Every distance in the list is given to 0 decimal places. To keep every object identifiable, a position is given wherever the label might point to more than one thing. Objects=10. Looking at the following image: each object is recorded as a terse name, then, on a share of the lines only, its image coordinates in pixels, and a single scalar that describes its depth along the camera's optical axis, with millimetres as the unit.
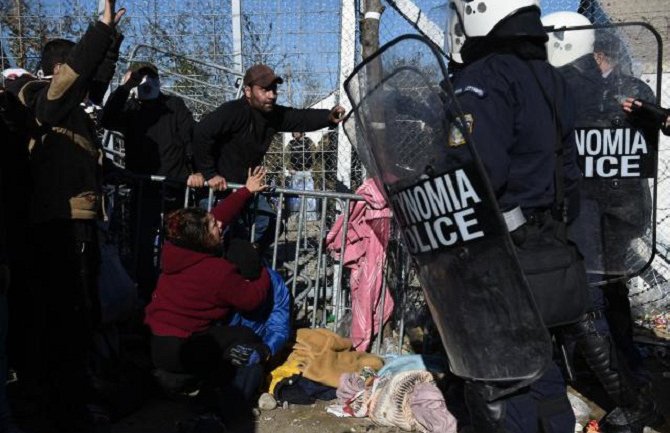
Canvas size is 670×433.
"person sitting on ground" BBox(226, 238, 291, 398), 4352
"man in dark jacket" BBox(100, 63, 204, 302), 5551
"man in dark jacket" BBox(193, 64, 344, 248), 5418
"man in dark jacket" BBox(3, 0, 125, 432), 3680
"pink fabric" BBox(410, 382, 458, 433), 4012
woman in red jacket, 4289
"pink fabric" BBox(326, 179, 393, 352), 5230
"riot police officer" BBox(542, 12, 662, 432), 3797
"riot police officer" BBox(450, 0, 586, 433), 2568
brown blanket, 4730
